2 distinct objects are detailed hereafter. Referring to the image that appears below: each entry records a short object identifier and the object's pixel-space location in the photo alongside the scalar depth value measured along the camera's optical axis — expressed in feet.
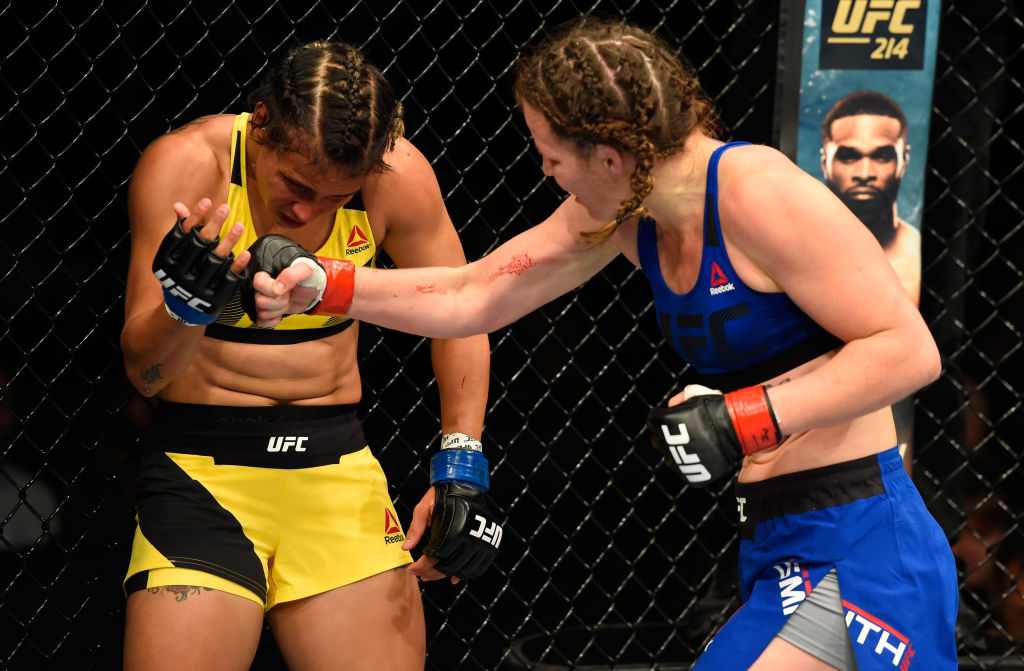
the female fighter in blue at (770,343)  21.64
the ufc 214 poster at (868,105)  24.83
